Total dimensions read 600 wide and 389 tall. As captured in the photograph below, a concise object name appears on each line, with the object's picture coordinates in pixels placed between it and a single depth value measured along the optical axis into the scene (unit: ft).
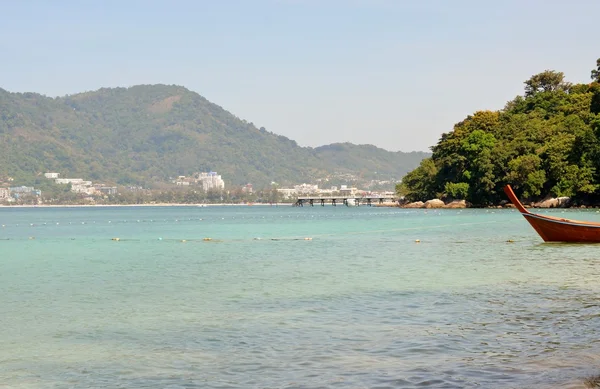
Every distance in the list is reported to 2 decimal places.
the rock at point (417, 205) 555.24
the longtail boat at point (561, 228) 139.23
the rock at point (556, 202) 407.85
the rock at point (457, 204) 488.02
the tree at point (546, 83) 598.34
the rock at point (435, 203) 517.55
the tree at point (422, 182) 556.92
